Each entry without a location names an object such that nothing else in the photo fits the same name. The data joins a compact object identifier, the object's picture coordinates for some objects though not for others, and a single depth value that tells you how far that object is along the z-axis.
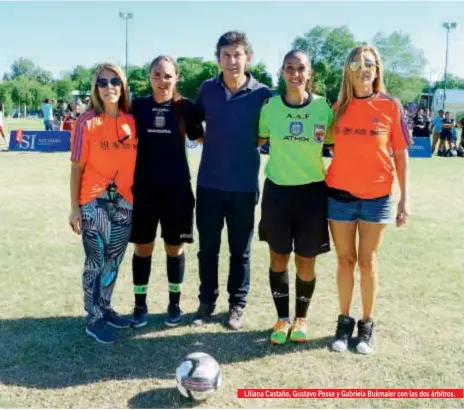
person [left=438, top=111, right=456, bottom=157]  21.44
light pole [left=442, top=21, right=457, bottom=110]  50.12
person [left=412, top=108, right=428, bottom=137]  23.97
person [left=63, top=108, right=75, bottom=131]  23.41
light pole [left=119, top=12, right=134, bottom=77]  47.27
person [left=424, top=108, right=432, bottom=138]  23.86
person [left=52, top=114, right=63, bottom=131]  26.48
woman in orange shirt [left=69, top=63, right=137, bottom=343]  3.90
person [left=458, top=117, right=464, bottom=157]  21.52
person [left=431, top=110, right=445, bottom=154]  22.57
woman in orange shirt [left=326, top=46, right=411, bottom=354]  3.74
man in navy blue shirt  4.18
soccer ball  3.16
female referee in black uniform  4.14
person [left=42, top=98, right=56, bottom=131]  24.66
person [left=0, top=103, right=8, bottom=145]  20.26
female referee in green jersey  3.88
